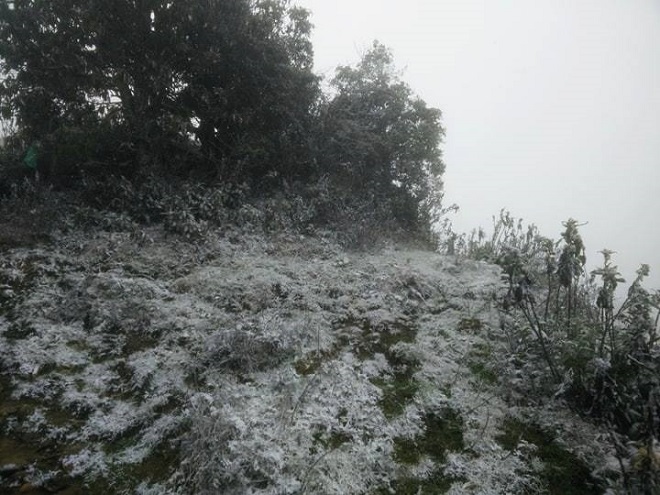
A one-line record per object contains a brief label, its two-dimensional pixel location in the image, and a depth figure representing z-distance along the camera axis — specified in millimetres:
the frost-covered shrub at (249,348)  4902
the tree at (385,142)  12523
